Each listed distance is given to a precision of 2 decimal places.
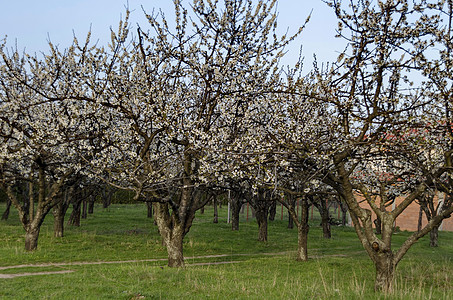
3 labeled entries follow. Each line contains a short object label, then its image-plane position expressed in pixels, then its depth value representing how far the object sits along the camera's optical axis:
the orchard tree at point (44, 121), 16.47
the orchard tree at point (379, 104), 10.95
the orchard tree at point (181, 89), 14.13
